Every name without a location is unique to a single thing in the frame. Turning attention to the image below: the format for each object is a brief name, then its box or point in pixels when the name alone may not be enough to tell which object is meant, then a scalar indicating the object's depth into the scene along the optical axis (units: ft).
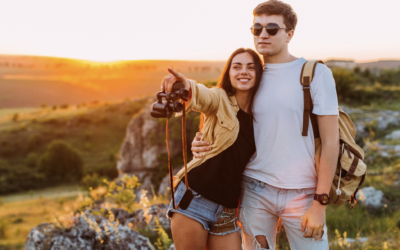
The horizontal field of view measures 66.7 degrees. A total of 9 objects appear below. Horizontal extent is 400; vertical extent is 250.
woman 7.72
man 7.61
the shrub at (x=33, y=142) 201.67
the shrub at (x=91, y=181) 120.47
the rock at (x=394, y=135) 28.99
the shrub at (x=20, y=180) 156.46
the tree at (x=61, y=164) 160.15
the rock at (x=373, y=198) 18.52
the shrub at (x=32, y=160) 182.14
